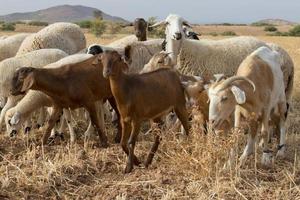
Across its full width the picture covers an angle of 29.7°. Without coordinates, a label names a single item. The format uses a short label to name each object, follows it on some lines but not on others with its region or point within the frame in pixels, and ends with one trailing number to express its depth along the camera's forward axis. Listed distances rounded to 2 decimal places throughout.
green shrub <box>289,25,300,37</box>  67.62
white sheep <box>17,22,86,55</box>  13.77
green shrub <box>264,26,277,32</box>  78.25
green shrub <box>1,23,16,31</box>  61.67
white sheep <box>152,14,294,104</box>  11.85
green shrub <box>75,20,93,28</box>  72.56
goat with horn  7.32
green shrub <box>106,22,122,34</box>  58.26
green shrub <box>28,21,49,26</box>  81.38
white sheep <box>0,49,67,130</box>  11.48
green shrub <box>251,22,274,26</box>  101.00
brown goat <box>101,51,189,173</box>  7.23
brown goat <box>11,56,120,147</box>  8.70
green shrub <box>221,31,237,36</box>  64.36
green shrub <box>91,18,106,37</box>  55.25
